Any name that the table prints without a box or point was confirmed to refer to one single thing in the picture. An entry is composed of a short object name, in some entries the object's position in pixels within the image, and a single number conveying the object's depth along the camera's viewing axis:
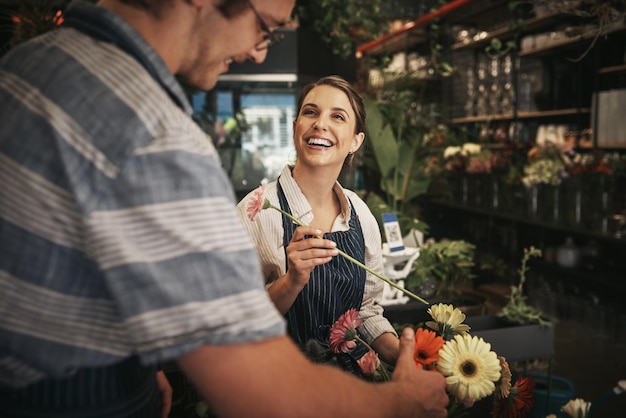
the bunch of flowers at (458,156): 4.25
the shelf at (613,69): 4.25
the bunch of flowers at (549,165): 4.01
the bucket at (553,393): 1.71
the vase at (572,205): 3.88
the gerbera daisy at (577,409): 0.90
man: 0.54
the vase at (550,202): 4.13
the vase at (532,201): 4.38
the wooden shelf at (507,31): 4.92
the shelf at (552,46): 4.03
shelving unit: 4.45
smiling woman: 1.28
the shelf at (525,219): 3.72
